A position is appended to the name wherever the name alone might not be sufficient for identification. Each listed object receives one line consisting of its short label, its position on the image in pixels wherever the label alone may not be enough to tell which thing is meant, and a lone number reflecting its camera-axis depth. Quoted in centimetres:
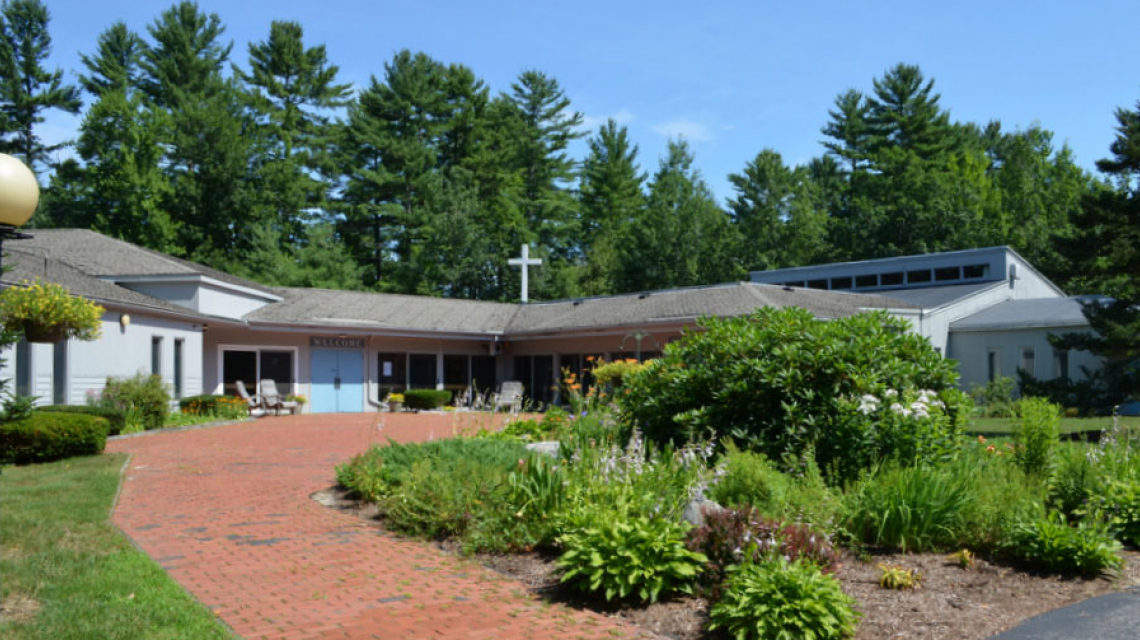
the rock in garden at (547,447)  1041
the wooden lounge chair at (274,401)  2419
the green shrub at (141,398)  1792
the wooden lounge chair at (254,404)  2391
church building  2259
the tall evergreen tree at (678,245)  4447
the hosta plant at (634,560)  563
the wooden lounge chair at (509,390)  2714
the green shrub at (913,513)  662
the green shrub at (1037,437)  808
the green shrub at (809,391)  779
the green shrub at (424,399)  2797
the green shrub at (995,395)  2497
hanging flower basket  1289
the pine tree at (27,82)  4081
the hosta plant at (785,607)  480
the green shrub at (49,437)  1212
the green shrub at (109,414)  1525
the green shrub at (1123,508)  690
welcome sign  2784
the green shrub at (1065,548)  607
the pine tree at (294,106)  4281
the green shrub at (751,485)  661
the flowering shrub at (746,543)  550
